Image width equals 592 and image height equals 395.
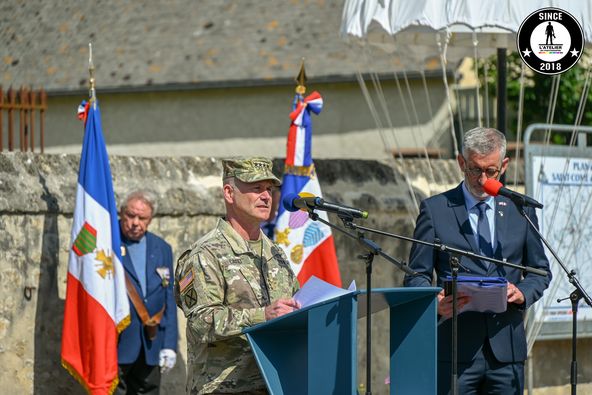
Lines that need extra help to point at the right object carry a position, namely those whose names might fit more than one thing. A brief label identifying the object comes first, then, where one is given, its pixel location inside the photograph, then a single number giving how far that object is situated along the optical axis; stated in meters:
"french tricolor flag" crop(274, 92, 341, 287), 16.58
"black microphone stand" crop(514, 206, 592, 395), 10.41
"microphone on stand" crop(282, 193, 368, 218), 9.18
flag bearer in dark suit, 14.70
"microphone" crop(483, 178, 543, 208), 10.21
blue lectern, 8.55
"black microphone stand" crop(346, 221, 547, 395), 9.60
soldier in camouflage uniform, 8.81
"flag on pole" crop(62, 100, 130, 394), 14.29
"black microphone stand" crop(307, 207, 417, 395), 9.05
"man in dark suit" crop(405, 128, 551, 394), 10.55
